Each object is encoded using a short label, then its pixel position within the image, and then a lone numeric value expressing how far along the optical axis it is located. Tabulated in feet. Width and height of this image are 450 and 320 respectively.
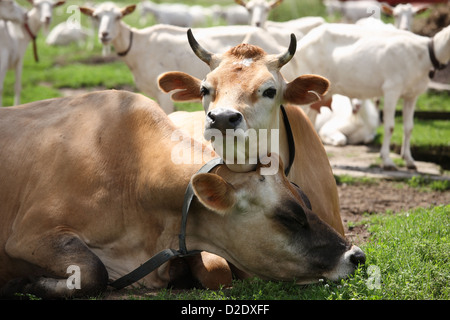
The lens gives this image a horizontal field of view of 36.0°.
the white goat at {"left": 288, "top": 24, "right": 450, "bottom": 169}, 32.50
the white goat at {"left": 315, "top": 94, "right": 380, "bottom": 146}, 38.11
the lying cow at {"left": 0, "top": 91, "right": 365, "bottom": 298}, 14.16
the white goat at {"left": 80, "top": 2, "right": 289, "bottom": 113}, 33.12
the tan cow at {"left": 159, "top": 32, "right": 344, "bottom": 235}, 14.87
